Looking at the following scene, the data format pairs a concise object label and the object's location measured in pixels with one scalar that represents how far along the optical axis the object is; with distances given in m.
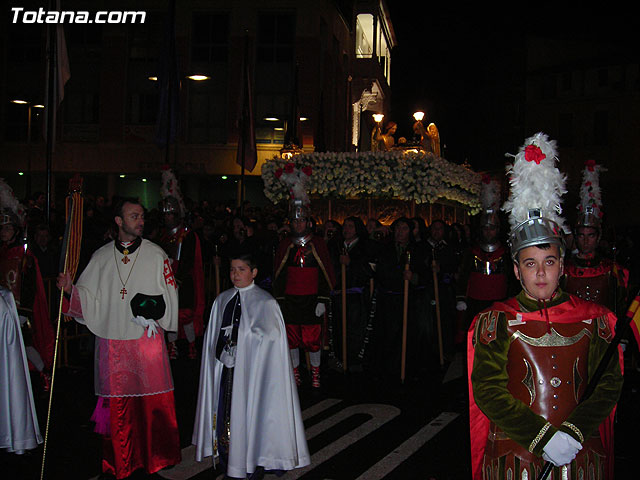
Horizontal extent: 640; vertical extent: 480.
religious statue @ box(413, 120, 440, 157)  16.41
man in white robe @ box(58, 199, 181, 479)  5.79
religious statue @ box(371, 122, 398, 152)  17.62
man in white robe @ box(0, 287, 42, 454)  6.07
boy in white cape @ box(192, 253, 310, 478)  5.45
